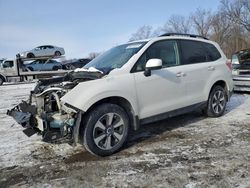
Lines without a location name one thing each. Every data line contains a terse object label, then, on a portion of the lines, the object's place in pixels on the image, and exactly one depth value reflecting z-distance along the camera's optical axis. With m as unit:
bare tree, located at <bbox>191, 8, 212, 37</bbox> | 39.90
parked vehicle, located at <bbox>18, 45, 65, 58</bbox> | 15.53
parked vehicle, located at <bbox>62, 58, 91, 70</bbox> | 16.39
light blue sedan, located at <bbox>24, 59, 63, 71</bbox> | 15.21
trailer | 14.44
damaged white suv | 2.91
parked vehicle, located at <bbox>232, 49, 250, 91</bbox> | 6.34
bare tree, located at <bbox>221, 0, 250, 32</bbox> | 33.70
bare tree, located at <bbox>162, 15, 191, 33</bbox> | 44.45
